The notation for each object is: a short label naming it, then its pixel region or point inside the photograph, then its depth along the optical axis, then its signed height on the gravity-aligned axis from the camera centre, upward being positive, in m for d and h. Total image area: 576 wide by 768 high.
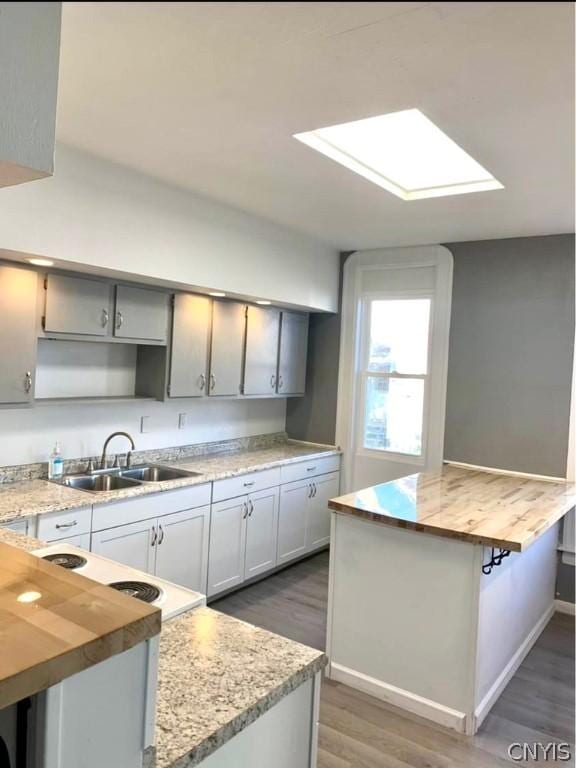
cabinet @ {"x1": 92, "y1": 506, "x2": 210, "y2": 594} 2.96 -0.97
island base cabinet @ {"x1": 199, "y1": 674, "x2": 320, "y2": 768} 1.20 -0.82
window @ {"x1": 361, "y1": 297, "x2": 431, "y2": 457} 4.52 +0.08
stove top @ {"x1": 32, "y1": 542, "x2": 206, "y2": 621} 1.56 -0.60
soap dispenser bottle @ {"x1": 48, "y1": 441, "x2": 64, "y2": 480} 3.20 -0.57
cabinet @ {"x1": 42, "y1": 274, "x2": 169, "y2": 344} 2.94 +0.32
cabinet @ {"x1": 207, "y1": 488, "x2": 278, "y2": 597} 3.60 -1.09
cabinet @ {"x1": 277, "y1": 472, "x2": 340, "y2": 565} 4.20 -1.06
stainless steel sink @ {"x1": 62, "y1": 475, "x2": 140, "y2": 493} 3.26 -0.68
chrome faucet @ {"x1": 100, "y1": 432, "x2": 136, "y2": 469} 3.47 -0.48
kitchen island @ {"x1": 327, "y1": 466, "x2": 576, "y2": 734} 2.52 -1.01
